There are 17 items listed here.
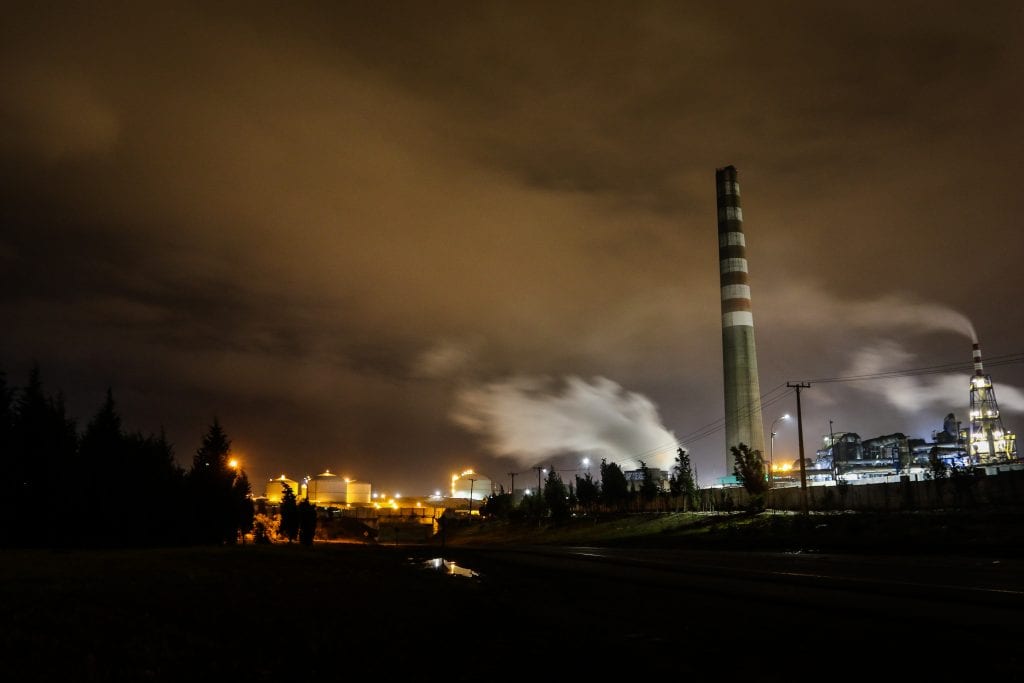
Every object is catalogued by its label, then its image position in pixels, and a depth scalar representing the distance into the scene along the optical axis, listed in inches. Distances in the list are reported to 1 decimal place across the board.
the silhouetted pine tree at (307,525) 2401.0
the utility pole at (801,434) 2116.1
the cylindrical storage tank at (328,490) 7175.2
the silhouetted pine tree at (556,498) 3727.9
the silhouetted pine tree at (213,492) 2199.8
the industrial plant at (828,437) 3786.9
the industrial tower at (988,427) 4660.4
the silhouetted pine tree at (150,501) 1879.9
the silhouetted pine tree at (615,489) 3631.9
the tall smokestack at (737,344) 3759.8
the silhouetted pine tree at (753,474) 2586.1
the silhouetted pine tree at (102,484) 1792.6
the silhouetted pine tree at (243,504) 2464.3
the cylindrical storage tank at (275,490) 7185.5
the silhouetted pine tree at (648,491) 3403.1
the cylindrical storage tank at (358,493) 7475.4
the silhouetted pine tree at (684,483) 3026.1
